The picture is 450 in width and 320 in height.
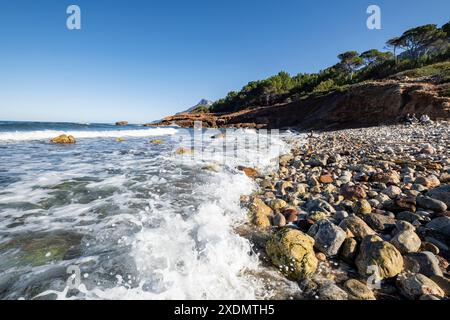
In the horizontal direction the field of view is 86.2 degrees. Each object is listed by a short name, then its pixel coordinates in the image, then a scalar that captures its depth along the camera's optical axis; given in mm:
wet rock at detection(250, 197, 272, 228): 3742
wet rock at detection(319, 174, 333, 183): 5496
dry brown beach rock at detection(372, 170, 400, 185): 4961
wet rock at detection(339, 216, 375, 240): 3012
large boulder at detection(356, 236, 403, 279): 2432
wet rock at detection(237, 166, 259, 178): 6764
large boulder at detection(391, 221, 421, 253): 2738
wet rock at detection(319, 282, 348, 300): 2191
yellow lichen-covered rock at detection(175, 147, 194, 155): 10859
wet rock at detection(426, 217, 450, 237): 3033
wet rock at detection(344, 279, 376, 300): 2207
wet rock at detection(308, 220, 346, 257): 2848
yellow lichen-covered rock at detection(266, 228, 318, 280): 2549
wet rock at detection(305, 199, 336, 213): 3928
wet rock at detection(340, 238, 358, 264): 2744
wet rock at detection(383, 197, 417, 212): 3727
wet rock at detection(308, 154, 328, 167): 7198
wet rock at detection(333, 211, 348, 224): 3545
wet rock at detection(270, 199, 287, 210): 4285
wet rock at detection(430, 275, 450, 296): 2201
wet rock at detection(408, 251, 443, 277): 2395
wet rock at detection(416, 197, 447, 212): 3547
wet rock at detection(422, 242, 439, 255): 2752
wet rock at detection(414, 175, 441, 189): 4582
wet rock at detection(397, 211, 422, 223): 3414
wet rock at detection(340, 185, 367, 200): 4391
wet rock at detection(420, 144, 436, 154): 6922
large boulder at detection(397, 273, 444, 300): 2123
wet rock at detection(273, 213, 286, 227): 3709
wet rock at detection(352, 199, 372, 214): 3805
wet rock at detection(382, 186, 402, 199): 4282
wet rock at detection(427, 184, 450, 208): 3748
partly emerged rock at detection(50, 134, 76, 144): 15598
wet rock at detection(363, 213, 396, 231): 3335
